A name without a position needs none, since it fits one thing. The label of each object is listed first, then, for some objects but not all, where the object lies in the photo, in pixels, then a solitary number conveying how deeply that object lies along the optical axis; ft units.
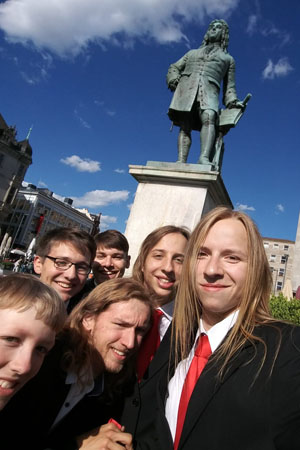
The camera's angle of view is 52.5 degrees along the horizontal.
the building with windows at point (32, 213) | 221.66
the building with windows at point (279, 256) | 209.77
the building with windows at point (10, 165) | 175.11
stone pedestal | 15.99
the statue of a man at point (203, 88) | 18.44
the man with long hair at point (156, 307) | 5.45
